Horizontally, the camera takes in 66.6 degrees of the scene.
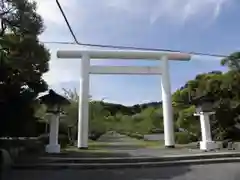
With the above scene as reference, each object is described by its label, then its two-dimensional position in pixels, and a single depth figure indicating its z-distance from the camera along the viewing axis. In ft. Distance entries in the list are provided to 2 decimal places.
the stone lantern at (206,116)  24.97
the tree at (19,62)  18.13
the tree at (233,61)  31.28
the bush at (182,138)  39.90
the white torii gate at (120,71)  29.95
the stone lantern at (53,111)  23.70
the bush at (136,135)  68.55
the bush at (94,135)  58.49
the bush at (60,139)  27.30
